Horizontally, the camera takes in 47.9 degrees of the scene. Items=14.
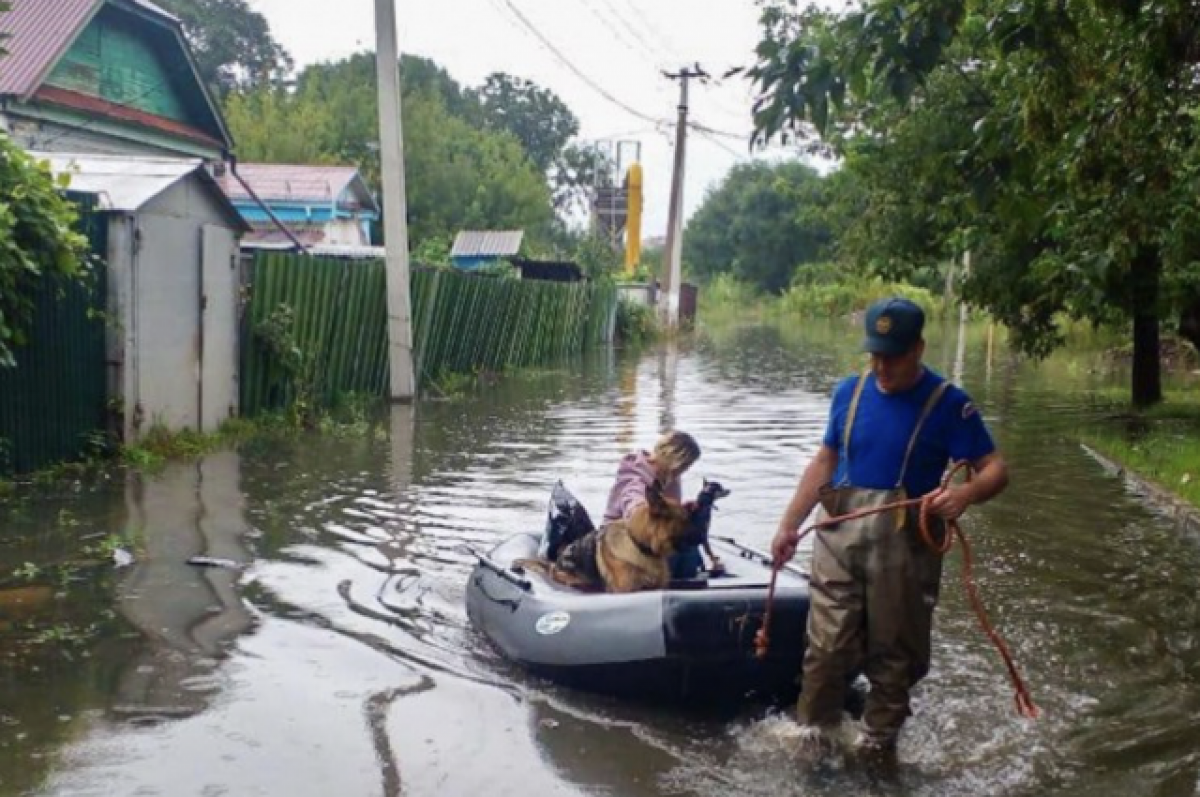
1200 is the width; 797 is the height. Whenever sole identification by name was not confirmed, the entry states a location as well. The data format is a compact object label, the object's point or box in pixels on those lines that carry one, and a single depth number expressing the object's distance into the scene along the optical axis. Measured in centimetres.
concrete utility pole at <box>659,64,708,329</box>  4219
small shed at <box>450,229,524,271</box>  3852
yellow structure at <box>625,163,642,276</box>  5238
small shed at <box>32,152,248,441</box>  1208
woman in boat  667
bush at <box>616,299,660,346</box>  3919
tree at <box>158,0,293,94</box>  5900
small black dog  660
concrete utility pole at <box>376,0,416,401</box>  1769
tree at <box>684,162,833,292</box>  8062
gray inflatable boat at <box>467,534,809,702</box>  615
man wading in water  548
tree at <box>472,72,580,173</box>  7919
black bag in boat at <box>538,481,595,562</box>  761
